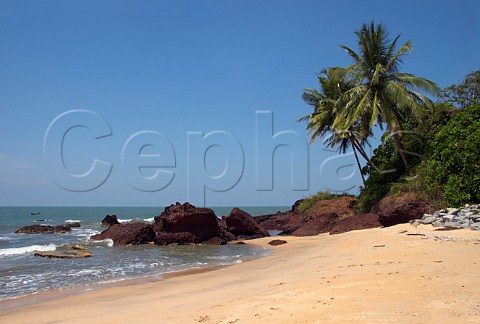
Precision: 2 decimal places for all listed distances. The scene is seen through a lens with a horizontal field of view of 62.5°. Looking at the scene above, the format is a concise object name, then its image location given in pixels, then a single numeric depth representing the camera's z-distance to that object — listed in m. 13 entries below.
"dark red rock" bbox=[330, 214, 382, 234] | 16.39
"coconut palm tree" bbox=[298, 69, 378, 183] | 25.33
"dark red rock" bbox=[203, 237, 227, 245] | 18.47
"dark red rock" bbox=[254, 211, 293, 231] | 30.03
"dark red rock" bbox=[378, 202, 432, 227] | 14.23
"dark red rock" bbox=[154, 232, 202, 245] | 18.77
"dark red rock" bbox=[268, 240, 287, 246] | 16.28
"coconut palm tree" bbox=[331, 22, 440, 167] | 18.97
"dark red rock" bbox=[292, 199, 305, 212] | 33.07
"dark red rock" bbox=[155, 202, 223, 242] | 19.30
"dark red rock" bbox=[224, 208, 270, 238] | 20.91
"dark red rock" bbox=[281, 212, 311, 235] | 22.05
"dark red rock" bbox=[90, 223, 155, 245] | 19.28
